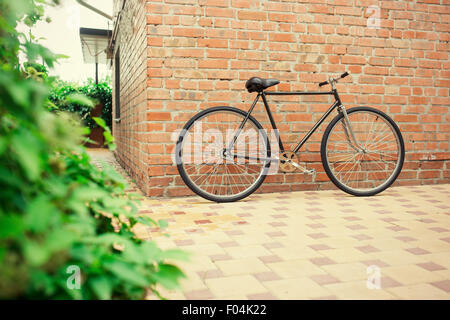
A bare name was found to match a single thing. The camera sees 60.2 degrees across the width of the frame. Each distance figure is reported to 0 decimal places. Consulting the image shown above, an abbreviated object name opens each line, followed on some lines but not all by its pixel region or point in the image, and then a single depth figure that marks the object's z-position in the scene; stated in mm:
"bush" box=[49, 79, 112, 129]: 11648
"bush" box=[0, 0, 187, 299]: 668
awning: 8945
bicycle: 3188
